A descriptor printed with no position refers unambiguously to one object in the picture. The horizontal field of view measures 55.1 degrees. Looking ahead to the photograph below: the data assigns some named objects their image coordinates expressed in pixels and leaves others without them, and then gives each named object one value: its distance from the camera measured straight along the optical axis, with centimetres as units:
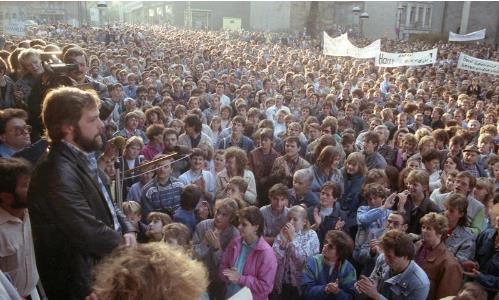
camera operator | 432
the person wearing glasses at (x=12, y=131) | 406
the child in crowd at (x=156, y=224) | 392
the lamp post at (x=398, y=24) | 3303
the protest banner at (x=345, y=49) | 1403
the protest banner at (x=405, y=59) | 1232
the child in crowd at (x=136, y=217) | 415
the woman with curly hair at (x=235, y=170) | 539
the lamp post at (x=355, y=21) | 3553
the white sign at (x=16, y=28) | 1403
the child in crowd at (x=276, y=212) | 448
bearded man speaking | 225
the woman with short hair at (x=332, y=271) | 370
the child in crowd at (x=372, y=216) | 423
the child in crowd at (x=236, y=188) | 478
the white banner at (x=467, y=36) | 1614
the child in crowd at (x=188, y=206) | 446
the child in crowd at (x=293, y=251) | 399
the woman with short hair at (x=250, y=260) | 360
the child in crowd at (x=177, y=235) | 371
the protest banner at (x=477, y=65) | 1129
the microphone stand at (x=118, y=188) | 308
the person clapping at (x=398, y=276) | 333
